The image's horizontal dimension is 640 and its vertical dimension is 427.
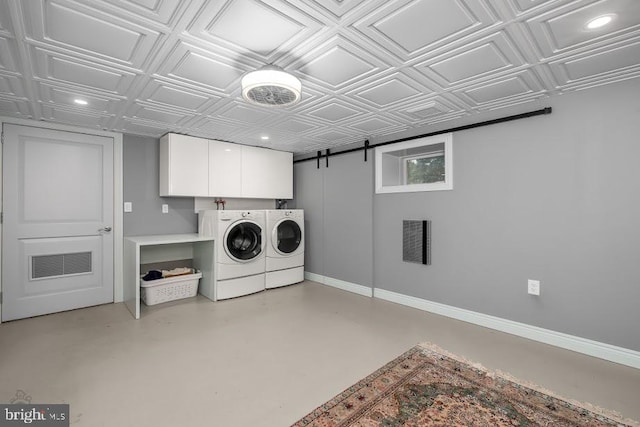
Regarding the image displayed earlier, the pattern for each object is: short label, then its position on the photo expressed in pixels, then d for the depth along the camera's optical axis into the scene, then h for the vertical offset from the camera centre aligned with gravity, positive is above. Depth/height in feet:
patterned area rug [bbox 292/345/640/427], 5.47 -3.82
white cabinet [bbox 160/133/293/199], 12.60 +1.92
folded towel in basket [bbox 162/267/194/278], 12.59 -2.63
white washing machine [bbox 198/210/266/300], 12.64 -1.69
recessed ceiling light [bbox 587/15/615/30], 5.11 +3.30
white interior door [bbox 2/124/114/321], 10.44 -0.38
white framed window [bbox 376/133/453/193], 11.01 +1.88
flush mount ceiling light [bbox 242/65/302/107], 6.25 +2.68
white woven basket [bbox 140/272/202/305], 11.91 -3.23
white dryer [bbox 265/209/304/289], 14.35 -1.81
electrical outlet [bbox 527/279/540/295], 8.93 -2.28
